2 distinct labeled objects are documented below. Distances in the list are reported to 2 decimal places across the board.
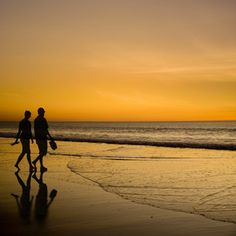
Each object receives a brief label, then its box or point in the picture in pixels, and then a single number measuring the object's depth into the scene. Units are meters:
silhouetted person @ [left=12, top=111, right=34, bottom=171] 13.45
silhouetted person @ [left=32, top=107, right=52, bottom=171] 13.50
